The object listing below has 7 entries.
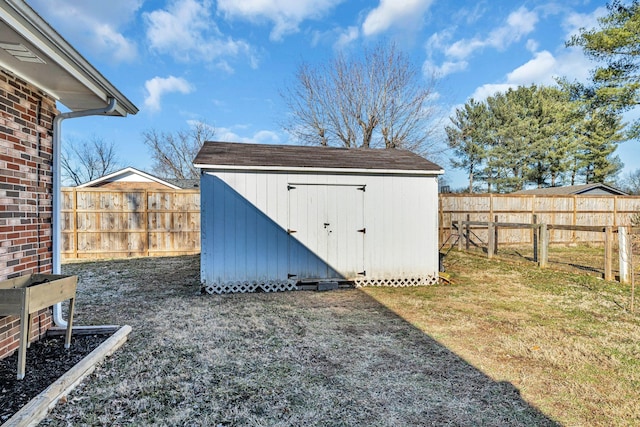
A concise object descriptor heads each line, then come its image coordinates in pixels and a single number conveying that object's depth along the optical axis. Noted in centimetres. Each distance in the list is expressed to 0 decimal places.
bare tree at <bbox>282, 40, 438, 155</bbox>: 1539
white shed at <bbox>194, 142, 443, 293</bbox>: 561
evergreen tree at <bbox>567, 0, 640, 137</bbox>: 1111
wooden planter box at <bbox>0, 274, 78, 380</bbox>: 229
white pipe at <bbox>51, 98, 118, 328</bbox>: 344
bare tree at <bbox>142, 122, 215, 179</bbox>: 2844
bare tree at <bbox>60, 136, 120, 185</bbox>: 3080
